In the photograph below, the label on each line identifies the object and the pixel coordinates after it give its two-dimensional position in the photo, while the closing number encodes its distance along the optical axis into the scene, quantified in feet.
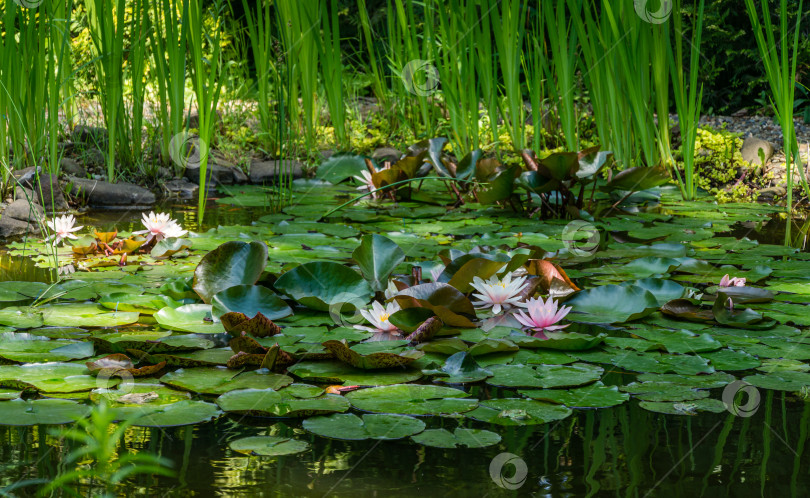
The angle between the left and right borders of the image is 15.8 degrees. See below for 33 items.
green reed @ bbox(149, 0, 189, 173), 24.71
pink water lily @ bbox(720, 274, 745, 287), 19.10
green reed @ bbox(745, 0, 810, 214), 21.08
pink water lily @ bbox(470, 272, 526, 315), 18.50
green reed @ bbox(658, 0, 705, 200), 26.28
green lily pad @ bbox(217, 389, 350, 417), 16.89
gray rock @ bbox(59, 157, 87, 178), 30.27
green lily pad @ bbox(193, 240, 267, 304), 18.87
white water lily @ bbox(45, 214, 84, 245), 20.76
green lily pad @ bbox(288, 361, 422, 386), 17.41
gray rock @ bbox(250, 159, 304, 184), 35.29
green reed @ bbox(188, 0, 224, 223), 23.21
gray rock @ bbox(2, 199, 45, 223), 22.68
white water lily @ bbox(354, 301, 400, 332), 18.29
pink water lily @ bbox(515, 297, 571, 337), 18.22
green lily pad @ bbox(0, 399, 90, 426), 16.66
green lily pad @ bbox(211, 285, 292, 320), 18.48
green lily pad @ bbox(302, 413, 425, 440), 16.64
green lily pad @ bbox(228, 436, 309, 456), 16.43
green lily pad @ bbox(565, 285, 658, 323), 18.57
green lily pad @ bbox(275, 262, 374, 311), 18.86
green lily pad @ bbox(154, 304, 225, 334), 18.31
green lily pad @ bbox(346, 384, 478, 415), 16.96
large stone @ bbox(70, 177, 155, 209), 27.72
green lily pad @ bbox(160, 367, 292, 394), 17.23
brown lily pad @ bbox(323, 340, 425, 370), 17.52
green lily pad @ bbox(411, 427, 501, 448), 16.55
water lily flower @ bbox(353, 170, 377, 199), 27.96
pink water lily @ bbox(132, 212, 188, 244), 20.94
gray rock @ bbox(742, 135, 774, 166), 33.46
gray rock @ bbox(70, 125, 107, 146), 31.55
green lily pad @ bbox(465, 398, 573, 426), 16.84
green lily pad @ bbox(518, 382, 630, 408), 17.08
